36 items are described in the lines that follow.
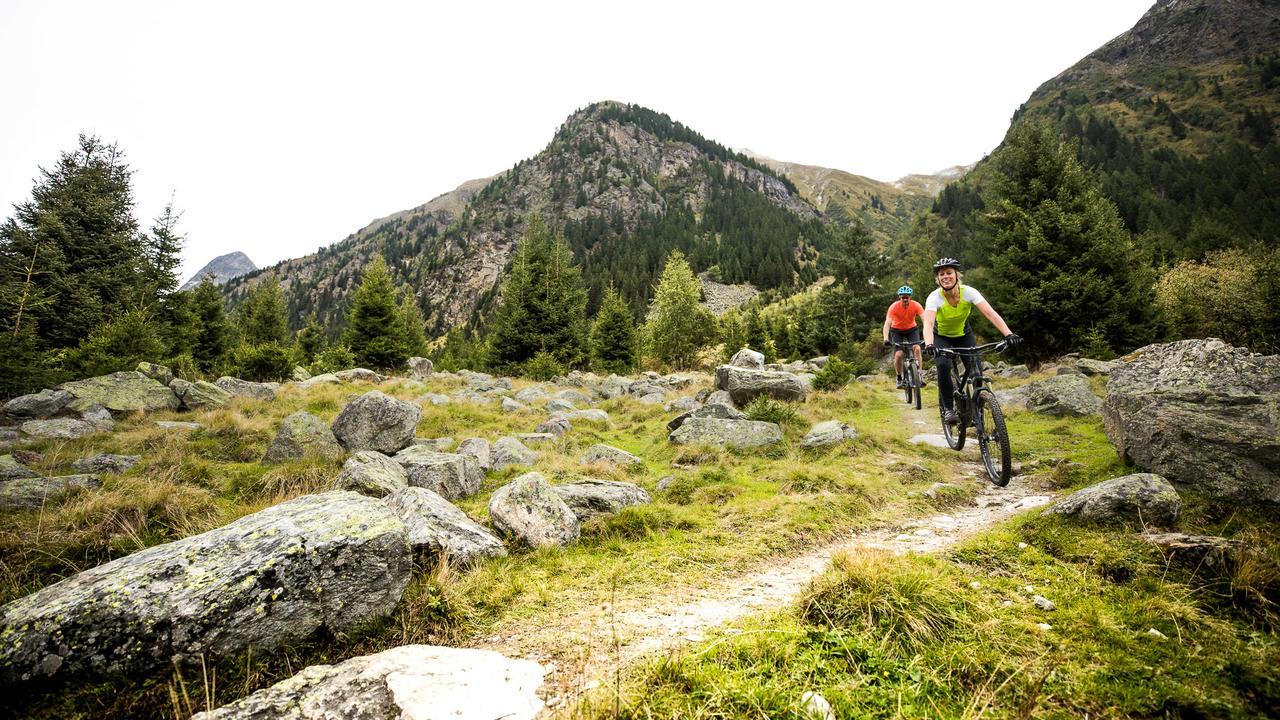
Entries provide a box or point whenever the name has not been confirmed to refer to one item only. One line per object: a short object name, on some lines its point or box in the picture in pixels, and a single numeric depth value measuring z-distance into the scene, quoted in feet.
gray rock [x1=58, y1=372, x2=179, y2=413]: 34.95
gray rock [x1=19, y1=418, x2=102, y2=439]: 28.03
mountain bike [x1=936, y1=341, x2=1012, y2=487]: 23.20
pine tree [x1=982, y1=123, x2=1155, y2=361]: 63.67
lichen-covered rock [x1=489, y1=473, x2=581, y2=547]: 16.97
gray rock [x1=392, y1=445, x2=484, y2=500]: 23.00
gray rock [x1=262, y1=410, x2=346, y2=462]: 26.25
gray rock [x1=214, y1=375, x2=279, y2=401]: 44.41
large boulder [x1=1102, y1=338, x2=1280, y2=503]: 14.90
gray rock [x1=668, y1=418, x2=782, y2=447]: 34.27
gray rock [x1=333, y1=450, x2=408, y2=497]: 19.51
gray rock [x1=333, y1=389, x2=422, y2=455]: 28.58
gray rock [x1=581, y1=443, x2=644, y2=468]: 29.55
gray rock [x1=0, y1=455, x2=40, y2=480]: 20.39
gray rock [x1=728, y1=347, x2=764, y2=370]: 74.82
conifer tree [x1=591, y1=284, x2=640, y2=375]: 102.78
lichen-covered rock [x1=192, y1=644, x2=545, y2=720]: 7.25
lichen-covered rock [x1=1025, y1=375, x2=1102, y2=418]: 35.37
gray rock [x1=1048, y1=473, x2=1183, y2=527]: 13.83
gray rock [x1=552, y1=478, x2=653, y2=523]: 20.21
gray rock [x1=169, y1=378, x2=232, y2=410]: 38.45
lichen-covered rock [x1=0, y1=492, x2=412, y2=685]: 8.70
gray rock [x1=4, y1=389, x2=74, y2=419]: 31.86
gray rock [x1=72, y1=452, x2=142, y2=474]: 22.66
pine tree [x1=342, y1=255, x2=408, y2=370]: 85.35
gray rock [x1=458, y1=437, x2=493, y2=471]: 27.99
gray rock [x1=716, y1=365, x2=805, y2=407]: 47.91
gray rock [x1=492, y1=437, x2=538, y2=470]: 28.94
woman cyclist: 25.16
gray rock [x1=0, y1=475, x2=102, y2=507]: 17.29
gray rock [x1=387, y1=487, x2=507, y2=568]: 14.47
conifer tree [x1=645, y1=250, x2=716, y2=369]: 113.60
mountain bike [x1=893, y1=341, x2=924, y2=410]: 35.68
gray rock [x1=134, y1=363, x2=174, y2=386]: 40.73
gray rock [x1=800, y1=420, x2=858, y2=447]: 32.99
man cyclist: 34.12
